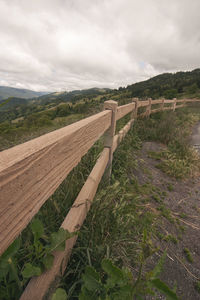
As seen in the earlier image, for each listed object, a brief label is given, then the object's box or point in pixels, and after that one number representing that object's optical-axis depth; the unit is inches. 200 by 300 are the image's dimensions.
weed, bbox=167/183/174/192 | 135.7
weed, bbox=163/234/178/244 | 86.9
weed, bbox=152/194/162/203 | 118.5
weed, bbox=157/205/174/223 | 102.4
